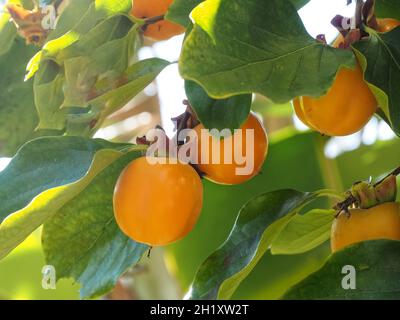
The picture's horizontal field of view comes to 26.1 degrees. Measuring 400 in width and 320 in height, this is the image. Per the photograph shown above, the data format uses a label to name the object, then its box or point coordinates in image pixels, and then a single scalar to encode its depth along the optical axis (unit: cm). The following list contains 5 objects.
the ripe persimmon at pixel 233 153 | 101
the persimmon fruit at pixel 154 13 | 115
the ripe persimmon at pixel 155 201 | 99
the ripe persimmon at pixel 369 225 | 102
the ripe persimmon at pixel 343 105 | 97
